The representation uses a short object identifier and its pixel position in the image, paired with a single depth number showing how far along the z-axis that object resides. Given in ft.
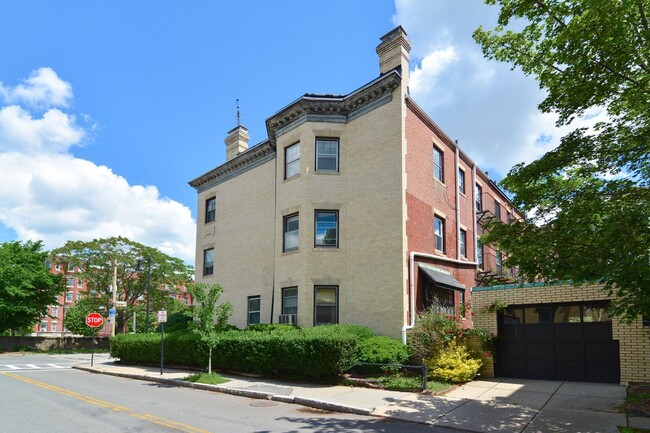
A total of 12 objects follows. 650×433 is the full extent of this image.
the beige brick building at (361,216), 57.16
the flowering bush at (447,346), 44.52
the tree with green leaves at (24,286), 135.33
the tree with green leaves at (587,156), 25.96
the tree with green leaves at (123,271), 161.07
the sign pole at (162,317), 61.45
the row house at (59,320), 294.46
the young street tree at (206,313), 52.70
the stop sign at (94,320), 79.48
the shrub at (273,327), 57.47
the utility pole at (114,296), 107.63
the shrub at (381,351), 47.11
